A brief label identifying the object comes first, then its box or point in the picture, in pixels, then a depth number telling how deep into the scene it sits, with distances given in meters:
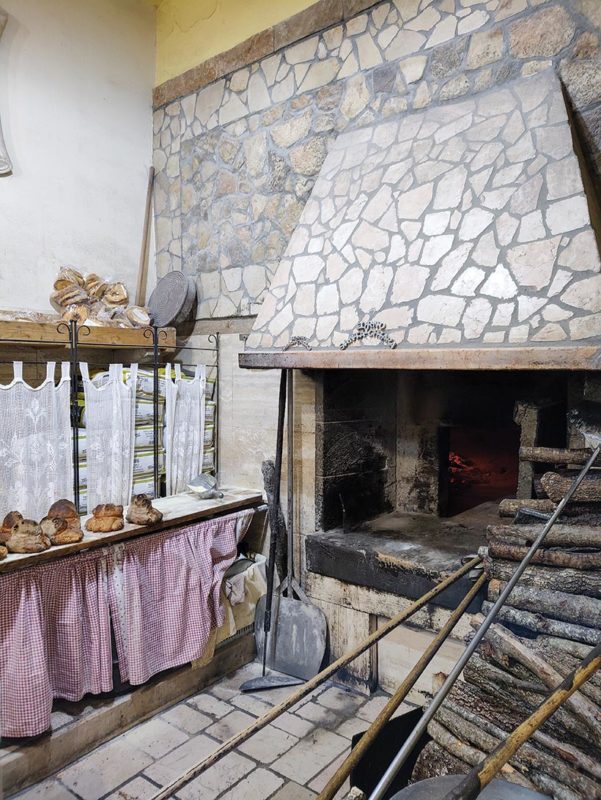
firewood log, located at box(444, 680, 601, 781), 1.81
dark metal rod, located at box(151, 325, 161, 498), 4.45
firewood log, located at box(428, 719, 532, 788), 1.87
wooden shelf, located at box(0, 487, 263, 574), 3.11
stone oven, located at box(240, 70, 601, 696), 2.89
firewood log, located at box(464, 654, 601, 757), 1.89
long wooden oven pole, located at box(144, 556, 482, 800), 1.62
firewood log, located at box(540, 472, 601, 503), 2.79
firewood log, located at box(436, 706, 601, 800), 1.76
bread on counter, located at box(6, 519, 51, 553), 3.15
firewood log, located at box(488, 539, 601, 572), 2.56
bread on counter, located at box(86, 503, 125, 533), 3.55
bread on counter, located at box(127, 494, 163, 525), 3.68
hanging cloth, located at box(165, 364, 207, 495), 4.61
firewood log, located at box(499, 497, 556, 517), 2.94
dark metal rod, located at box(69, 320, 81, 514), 3.98
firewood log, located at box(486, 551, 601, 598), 2.47
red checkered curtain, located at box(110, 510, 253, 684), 3.56
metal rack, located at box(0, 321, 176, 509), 3.97
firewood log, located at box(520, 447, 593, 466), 2.99
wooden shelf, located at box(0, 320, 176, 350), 3.93
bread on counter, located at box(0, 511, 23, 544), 3.27
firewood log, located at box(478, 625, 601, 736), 1.87
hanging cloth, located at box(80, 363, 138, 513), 4.11
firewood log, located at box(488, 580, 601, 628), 2.37
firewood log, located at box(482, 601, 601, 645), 2.31
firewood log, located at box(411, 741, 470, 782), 1.99
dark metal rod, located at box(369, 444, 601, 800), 1.30
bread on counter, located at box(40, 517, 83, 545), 3.31
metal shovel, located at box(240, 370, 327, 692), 4.04
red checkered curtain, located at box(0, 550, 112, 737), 3.02
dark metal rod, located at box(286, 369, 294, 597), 4.27
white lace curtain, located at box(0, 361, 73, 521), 3.70
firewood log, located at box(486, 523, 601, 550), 2.62
